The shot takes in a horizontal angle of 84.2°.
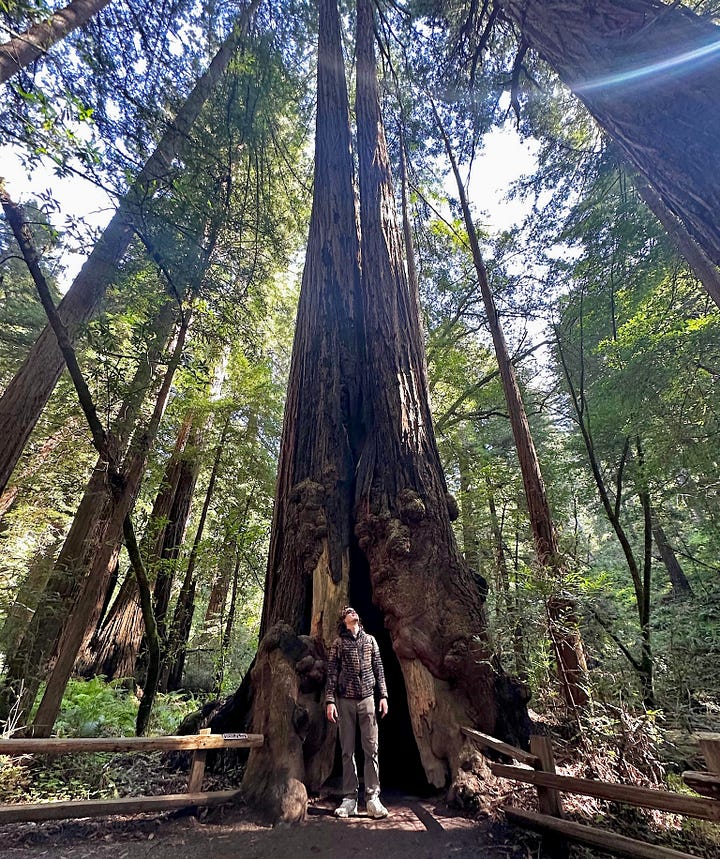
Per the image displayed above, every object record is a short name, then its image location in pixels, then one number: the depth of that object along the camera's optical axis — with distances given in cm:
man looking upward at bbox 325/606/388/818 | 308
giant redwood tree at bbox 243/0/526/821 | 333
